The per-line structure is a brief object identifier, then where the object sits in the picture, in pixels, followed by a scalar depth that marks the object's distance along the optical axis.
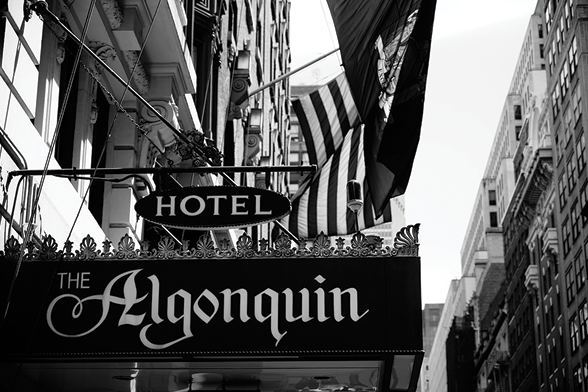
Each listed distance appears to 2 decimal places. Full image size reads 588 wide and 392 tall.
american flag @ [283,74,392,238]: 15.14
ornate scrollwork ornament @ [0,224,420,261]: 9.09
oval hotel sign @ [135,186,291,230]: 9.42
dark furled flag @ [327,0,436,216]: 11.84
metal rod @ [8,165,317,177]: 10.01
